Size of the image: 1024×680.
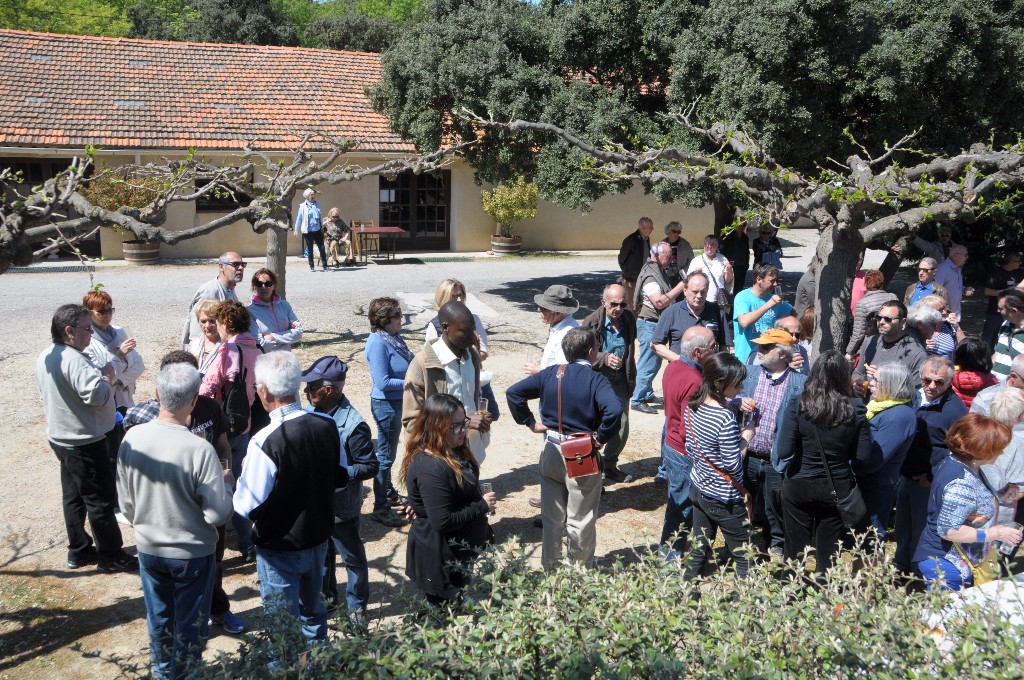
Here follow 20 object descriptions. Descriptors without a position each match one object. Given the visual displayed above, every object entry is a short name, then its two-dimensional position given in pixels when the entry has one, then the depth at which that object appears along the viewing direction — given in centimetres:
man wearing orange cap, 554
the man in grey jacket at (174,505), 400
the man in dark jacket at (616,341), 714
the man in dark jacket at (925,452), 524
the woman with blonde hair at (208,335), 568
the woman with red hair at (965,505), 438
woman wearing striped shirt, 493
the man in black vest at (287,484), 407
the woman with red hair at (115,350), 590
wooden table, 1998
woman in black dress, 430
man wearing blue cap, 470
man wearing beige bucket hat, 631
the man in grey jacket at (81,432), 518
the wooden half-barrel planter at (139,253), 1859
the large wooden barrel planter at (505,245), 2228
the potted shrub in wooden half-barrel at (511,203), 2089
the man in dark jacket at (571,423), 520
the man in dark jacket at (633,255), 1245
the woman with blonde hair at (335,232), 1862
